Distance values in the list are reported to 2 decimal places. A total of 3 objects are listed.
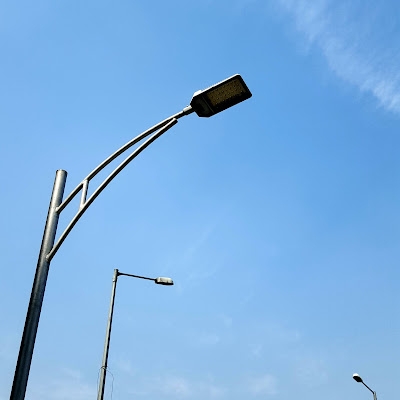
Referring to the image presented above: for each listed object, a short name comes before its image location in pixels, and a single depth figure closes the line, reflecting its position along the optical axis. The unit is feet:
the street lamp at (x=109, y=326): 42.01
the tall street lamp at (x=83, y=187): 16.17
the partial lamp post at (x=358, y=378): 88.85
